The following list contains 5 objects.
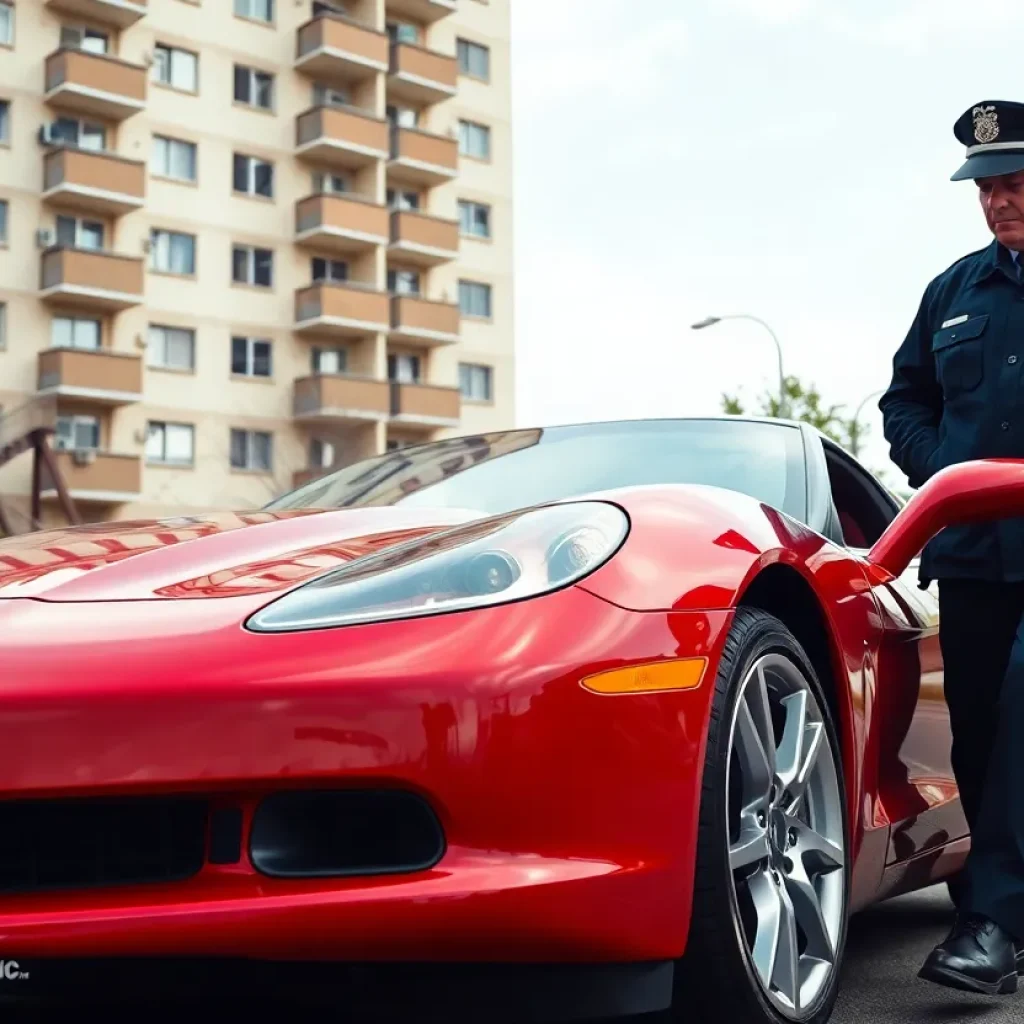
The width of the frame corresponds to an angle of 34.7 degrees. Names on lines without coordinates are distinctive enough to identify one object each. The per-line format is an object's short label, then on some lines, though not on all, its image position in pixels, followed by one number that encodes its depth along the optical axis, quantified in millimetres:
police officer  3340
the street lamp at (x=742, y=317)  28453
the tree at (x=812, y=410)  36844
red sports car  2240
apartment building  32344
